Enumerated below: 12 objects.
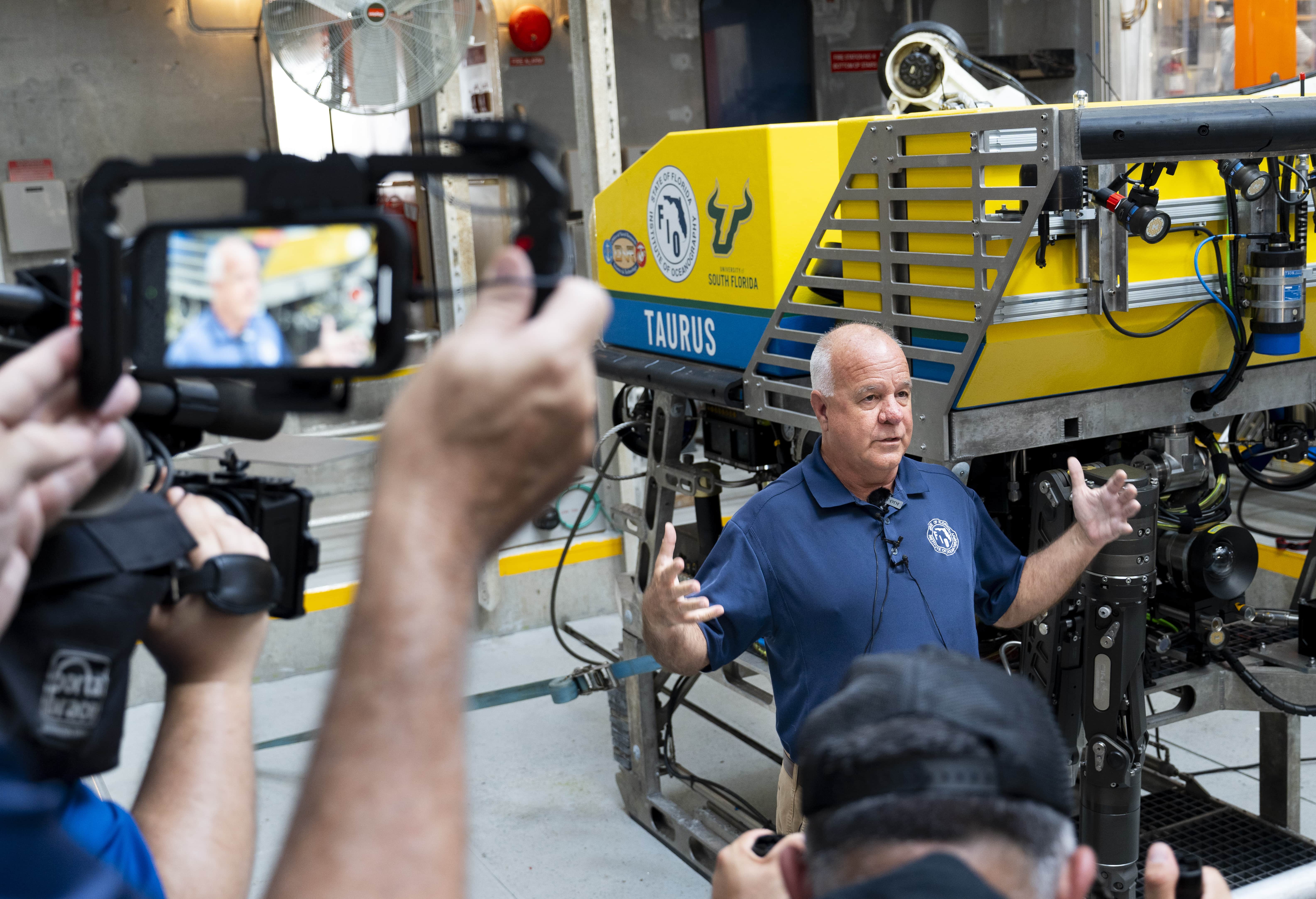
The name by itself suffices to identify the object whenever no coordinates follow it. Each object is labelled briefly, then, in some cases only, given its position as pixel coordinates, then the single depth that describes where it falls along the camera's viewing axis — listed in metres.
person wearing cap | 0.91
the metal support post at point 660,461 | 4.14
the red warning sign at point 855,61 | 8.97
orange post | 6.61
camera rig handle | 0.78
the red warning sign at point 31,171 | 6.75
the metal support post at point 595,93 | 5.74
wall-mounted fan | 4.85
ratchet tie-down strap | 3.81
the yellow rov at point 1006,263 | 2.69
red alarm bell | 7.71
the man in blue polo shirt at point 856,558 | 2.81
